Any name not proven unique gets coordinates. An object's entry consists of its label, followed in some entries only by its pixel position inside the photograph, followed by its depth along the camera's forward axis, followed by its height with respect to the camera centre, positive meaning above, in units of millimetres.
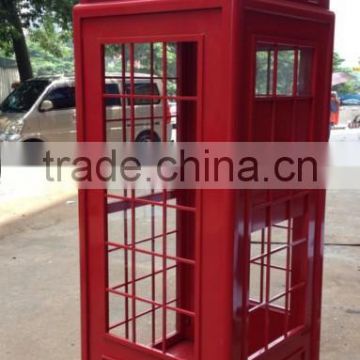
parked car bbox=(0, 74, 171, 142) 10422 -386
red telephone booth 1743 -114
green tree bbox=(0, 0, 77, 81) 11461 +1437
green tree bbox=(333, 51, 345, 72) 35281 +1827
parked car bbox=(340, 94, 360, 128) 15892 -647
